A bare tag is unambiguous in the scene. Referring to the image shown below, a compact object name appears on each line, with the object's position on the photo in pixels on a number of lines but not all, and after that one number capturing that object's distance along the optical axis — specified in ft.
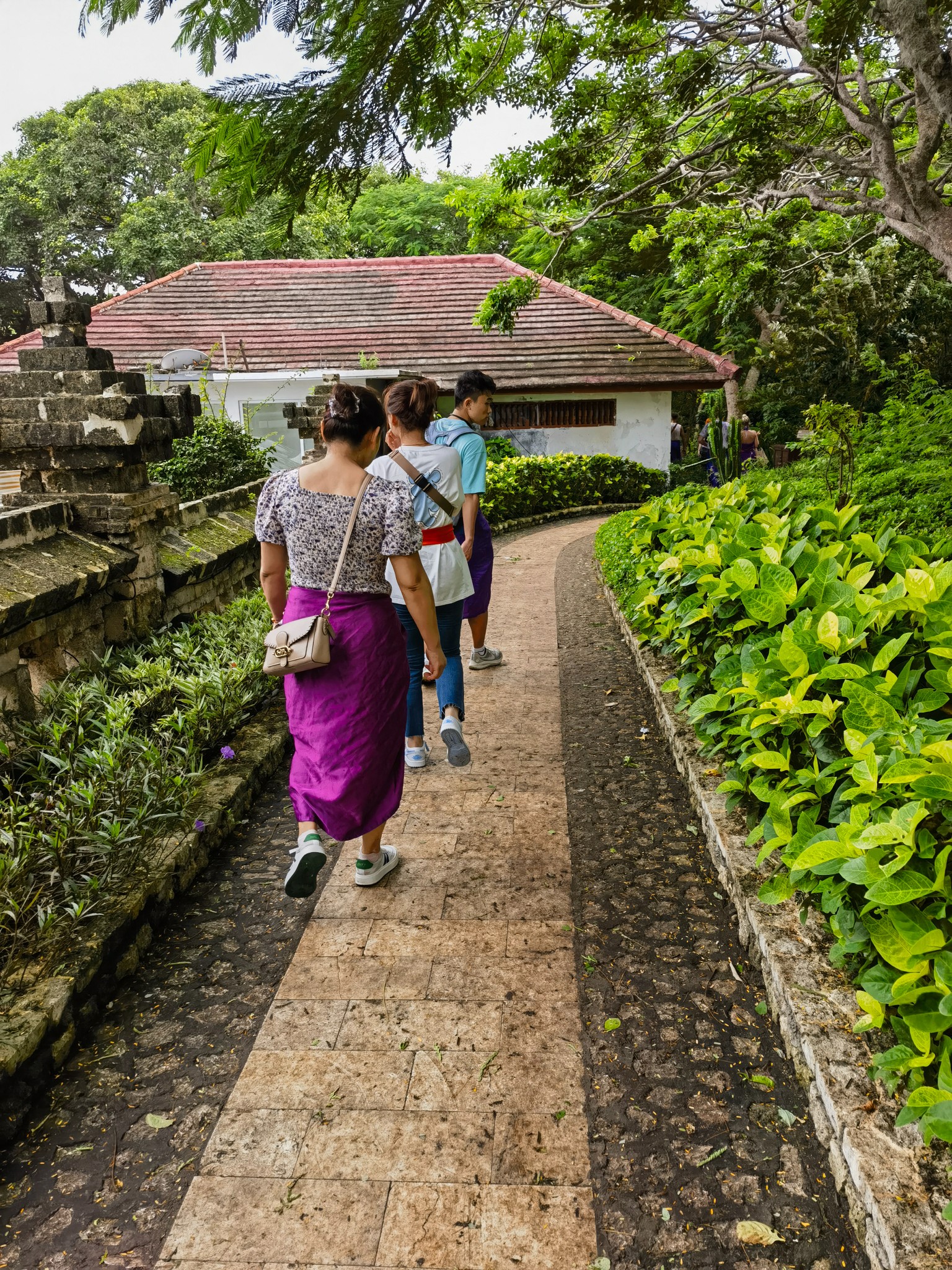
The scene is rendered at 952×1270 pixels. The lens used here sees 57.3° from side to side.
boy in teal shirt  16.43
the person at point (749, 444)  55.47
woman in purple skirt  10.48
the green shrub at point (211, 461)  29.17
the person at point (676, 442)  61.93
